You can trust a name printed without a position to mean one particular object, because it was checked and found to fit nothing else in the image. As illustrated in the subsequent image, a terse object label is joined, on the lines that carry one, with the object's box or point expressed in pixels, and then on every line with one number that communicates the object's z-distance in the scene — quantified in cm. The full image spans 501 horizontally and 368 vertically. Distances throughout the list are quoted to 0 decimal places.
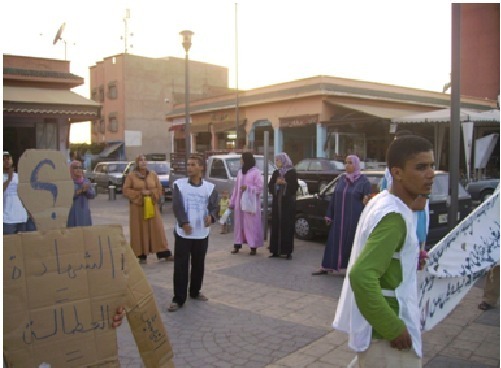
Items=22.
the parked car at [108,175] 2641
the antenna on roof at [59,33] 2202
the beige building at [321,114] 2594
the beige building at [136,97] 4769
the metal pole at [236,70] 2973
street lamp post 1398
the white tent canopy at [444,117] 1727
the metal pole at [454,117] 640
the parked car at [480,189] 1691
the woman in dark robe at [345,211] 761
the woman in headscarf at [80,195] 788
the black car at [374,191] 935
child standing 1264
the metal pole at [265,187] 1109
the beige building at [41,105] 1542
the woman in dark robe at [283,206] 918
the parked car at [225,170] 1455
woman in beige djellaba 884
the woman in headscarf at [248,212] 973
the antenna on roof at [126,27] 5159
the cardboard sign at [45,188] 229
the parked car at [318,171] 2068
